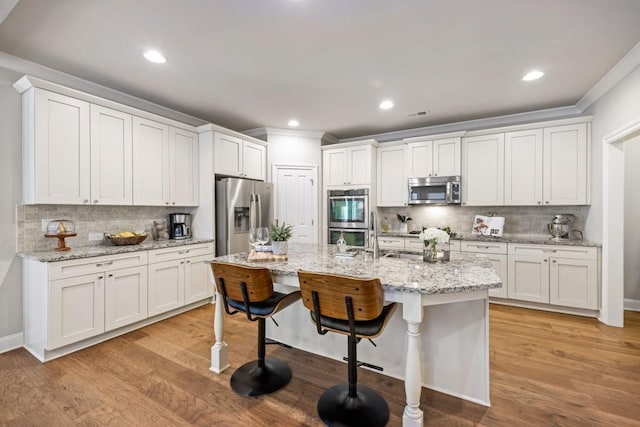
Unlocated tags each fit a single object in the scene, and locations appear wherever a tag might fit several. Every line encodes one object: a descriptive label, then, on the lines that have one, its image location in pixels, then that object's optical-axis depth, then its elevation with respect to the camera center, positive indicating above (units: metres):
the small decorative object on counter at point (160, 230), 3.73 -0.26
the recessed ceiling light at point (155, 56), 2.47 +1.36
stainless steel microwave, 4.28 +0.32
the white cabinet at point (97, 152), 2.56 +0.62
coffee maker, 3.79 -0.20
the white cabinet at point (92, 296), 2.43 -0.83
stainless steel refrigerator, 3.90 -0.04
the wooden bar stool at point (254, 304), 1.85 -0.64
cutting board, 2.25 -0.36
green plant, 2.34 -0.19
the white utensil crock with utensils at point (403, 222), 4.95 -0.19
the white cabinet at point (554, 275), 3.34 -0.78
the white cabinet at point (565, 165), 3.60 +0.60
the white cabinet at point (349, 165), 4.76 +0.78
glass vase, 2.16 -0.31
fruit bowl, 3.08 -0.30
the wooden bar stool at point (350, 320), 1.49 -0.62
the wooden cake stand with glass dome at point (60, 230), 2.68 -0.19
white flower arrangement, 2.06 -0.19
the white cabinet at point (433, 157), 4.31 +0.84
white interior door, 4.84 +0.17
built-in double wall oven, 4.72 -0.07
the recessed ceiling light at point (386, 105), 3.67 +1.40
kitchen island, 1.59 -0.75
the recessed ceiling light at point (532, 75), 2.86 +1.39
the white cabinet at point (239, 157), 3.99 +0.80
